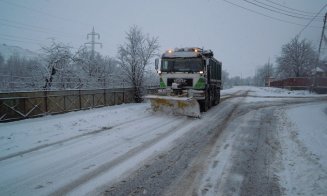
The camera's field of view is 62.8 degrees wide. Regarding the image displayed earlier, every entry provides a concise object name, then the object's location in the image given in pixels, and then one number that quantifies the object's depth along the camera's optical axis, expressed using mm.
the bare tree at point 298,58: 63625
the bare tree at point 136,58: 22906
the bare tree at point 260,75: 128850
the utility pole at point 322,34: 30753
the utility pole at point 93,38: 40344
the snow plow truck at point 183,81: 13988
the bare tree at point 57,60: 25556
